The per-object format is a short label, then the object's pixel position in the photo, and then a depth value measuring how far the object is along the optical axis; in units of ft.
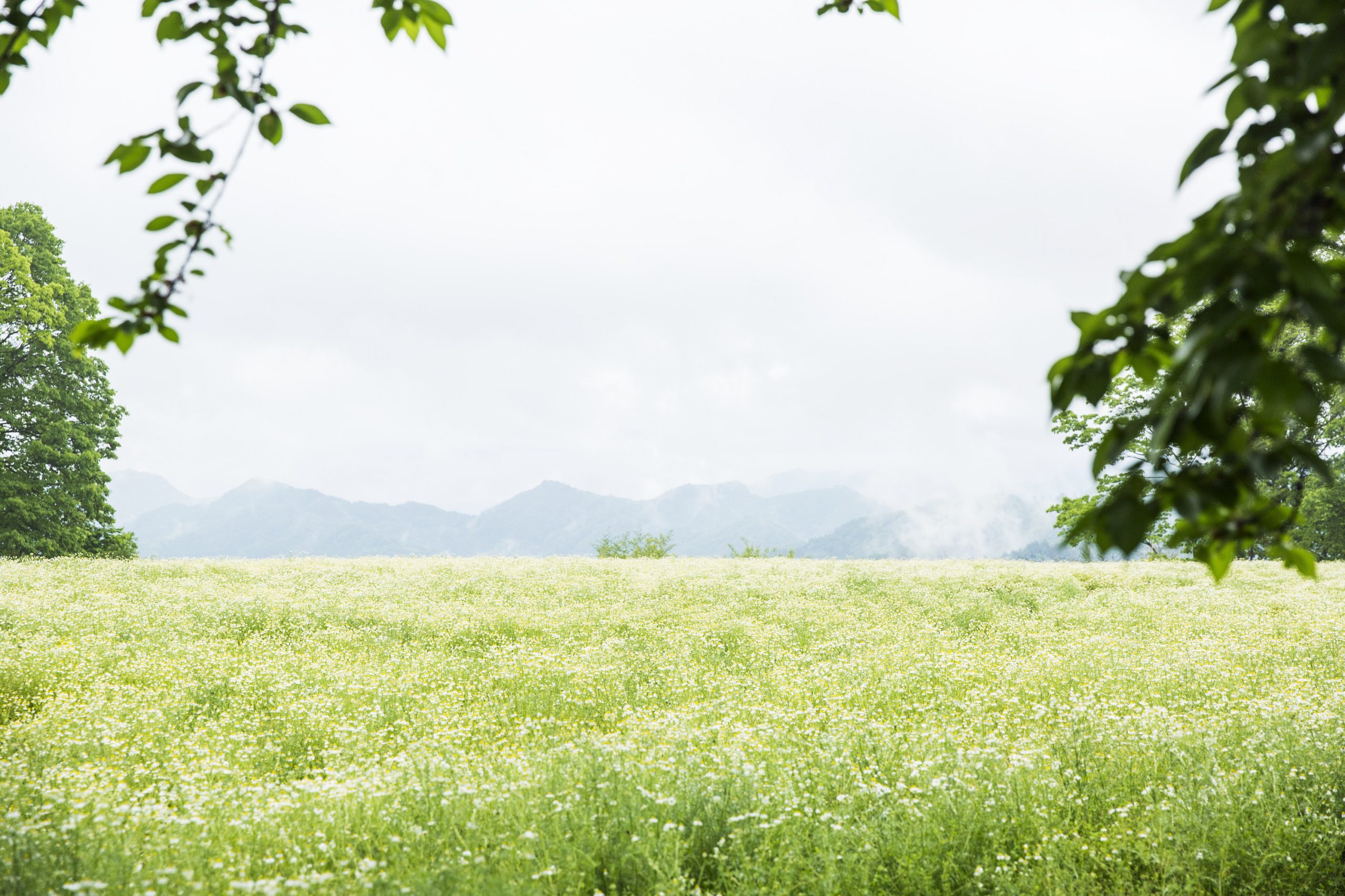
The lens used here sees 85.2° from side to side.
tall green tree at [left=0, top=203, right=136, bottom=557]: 97.55
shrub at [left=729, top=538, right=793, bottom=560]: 160.45
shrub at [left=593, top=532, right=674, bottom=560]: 155.84
